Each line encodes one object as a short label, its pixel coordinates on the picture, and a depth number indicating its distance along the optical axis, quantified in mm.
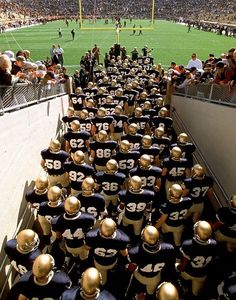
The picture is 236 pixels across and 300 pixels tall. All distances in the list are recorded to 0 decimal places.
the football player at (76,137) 6543
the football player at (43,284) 3006
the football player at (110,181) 5105
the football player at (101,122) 7297
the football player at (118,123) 7688
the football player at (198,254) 3713
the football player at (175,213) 4508
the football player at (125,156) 5801
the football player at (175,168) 5652
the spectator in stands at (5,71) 5305
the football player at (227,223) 4309
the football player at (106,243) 3630
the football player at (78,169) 5332
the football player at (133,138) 6543
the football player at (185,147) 6273
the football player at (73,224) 3971
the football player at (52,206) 4336
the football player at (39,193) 4723
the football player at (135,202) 4574
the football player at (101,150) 6121
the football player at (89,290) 2855
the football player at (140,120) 7625
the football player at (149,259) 3500
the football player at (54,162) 5730
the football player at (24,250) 3440
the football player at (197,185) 5133
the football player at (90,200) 4492
